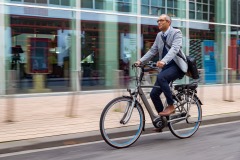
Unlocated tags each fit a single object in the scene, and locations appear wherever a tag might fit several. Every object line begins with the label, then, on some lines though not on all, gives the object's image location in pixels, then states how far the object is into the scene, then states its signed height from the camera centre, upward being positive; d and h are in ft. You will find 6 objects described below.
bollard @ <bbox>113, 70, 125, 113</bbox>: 26.89 -1.50
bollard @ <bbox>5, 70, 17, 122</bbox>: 22.77 -2.71
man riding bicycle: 18.78 -0.13
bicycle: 17.58 -2.85
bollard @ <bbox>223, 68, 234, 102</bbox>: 34.91 -3.42
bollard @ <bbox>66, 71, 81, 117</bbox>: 25.41 -3.23
